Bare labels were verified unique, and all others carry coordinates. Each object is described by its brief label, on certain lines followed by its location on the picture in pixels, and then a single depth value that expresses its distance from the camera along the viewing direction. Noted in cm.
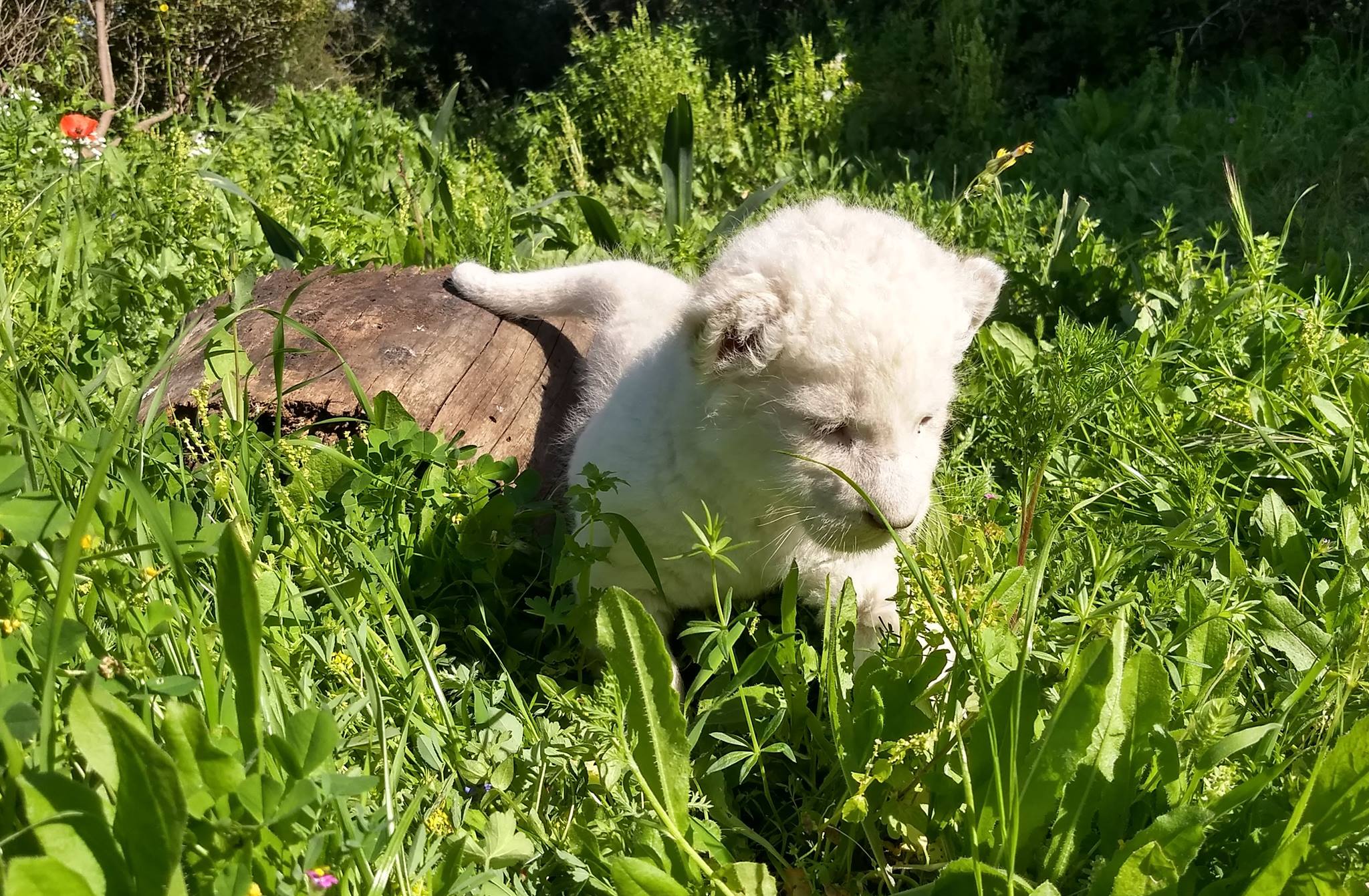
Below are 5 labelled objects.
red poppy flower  134
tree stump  98
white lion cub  75
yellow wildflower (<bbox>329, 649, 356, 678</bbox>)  70
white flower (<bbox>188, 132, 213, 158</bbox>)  155
